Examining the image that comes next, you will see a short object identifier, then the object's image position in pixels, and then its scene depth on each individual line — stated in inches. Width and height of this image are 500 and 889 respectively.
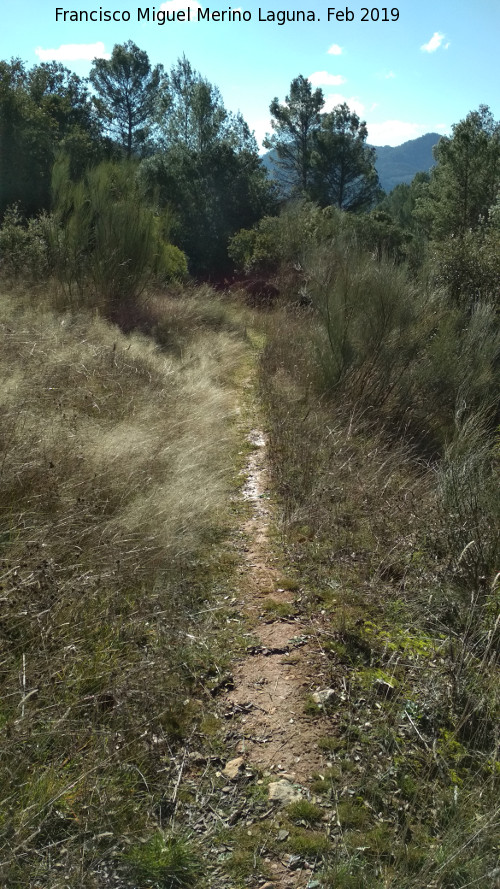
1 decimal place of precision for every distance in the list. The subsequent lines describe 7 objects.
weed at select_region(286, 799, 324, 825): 94.0
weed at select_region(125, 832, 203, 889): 82.0
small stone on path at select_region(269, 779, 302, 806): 97.3
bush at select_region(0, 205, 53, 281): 400.5
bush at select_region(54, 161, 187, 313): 411.5
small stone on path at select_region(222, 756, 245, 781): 102.3
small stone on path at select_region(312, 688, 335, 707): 118.6
